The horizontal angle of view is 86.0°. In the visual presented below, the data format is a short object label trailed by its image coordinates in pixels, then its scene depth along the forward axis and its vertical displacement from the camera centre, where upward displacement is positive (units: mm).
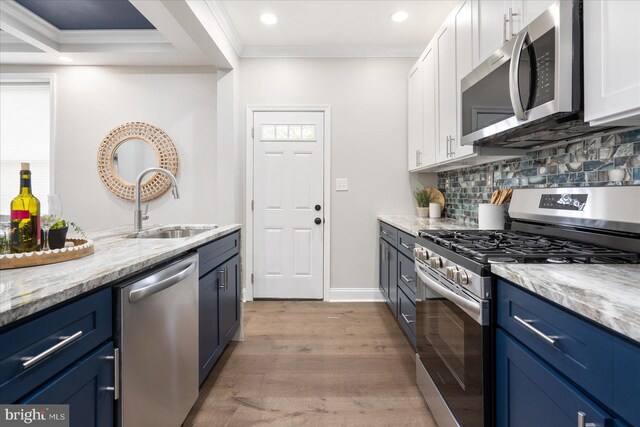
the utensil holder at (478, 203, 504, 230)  2115 -42
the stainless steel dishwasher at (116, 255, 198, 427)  1115 -523
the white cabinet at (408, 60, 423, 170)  3135 +876
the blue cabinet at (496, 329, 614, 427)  758 -475
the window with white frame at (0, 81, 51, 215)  3631 +784
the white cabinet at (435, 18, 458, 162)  2322 +852
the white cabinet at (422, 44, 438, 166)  2726 +855
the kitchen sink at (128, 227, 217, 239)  2305 -168
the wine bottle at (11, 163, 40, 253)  1112 -35
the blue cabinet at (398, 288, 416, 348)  2205 -734
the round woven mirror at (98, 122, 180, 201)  3607 +542
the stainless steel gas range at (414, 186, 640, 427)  1144 -207
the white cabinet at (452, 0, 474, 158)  2055 +981
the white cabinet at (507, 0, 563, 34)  1395 +856
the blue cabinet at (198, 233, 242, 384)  1843 -549
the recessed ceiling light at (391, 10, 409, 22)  2871 +1651
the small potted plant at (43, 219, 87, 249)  1221 -94
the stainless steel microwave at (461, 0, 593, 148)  1229 +520
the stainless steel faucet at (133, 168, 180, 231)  2161 +55
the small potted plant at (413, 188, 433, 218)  3412 +80
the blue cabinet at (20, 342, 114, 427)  828 -485
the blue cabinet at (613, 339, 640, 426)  621 -321
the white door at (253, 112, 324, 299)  3615 +51
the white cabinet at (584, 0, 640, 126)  1006 +468
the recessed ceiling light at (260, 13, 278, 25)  2904 +1642
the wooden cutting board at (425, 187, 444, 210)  3404 +131
